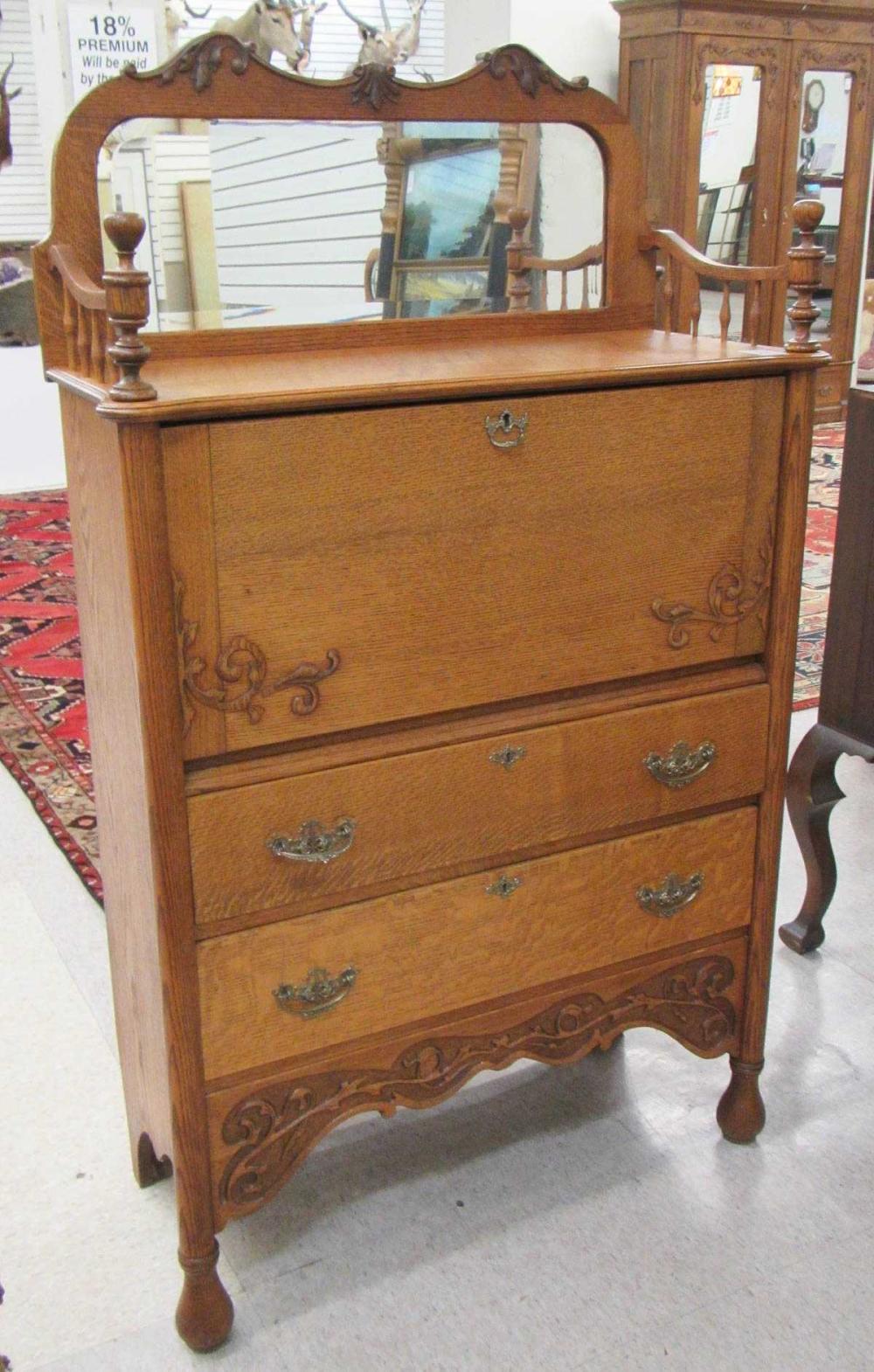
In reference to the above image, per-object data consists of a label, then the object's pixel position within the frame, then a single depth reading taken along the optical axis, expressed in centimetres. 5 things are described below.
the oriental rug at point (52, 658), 300
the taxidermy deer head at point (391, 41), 582
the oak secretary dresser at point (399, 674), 135
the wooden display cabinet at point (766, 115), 599
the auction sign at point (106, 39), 543
